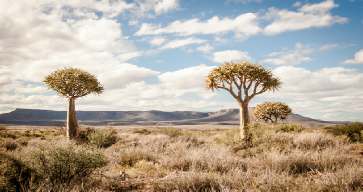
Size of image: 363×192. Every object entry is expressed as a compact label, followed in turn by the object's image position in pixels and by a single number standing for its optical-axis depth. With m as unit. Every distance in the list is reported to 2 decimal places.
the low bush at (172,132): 24.97
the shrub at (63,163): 7.53
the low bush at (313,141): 14.08
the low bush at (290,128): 21.64
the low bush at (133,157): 11.35
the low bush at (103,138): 19.40
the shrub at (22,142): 20.52
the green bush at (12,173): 6.30
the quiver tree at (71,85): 24.40
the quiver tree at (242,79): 20.34
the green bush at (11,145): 17.25
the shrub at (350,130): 18.37
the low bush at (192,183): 6.91
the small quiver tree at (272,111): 49.53
